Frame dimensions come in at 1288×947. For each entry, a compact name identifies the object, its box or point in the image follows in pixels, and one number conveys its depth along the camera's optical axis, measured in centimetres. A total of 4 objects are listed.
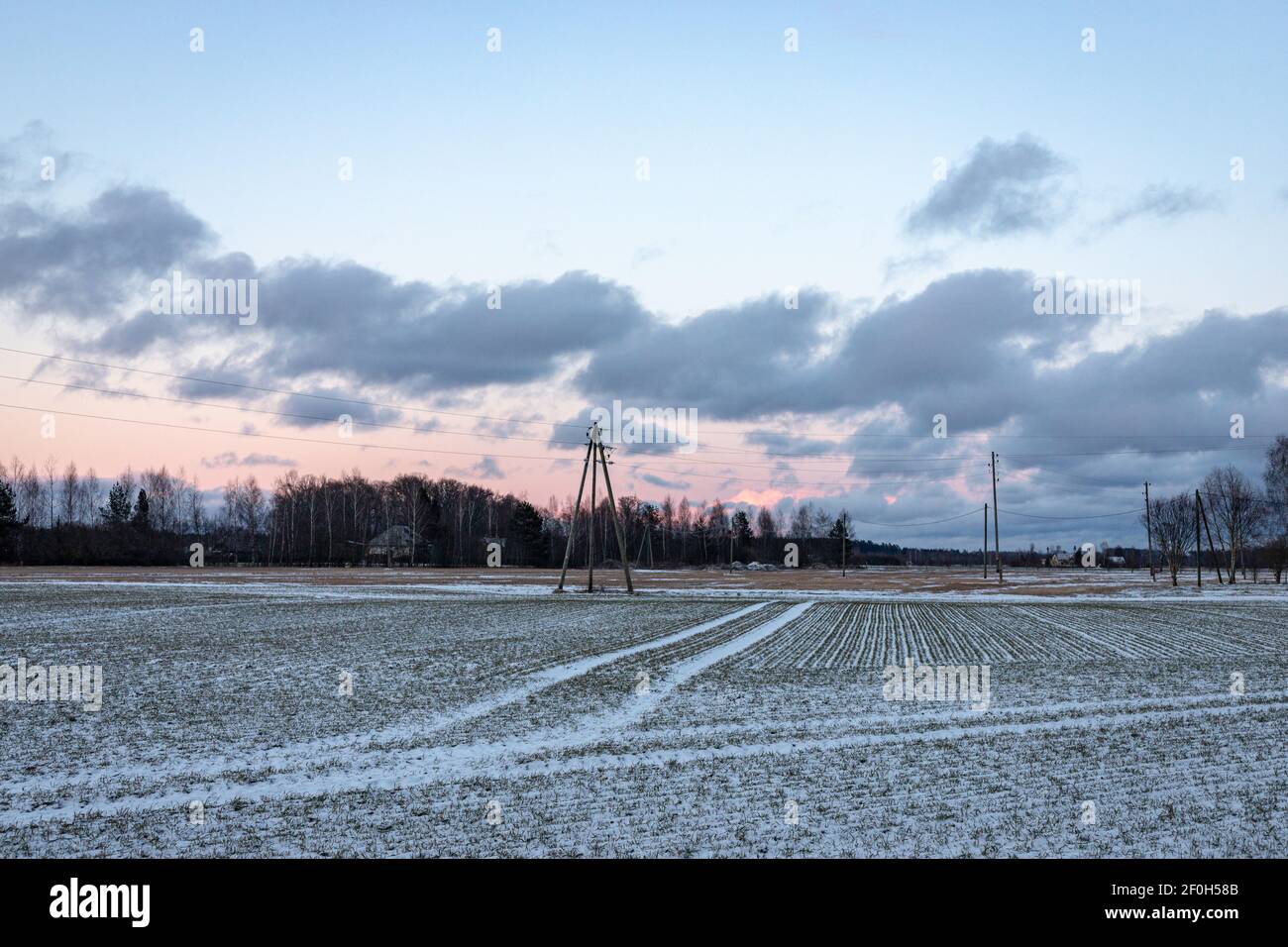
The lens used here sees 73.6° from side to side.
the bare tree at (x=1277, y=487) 8556
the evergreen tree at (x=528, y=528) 13712
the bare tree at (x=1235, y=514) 8531
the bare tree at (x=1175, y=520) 9562
